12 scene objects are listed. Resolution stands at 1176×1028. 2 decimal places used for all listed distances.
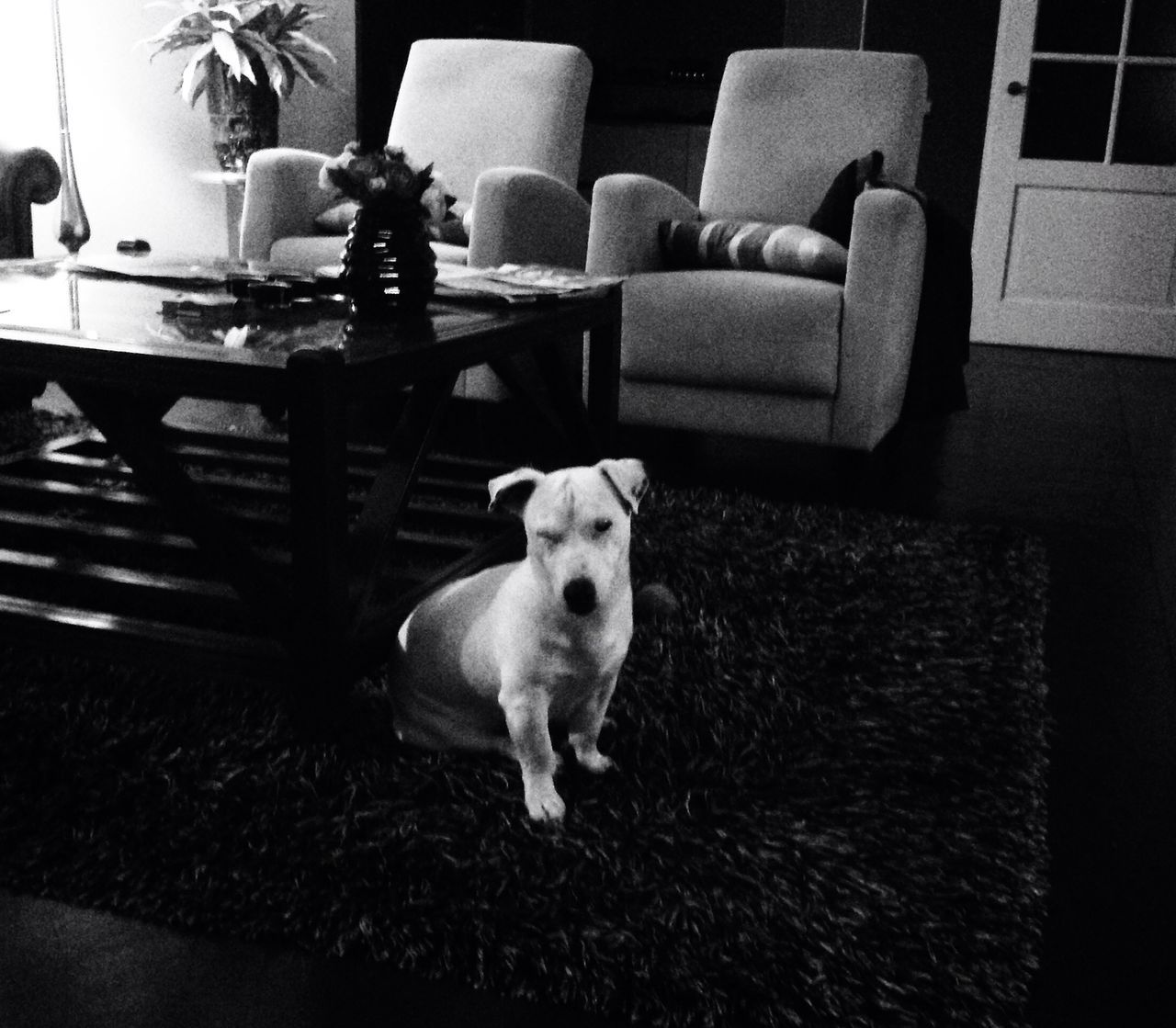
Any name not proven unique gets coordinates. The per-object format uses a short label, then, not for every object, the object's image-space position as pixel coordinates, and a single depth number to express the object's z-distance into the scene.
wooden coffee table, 1.29
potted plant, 4.09
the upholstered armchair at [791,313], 2.51
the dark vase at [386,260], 1.71
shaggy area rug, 1.00
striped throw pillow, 2.71
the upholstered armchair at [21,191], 2.90
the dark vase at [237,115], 4.19
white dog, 1.20
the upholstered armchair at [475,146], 2.98
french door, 4.75
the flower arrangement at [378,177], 1.65
